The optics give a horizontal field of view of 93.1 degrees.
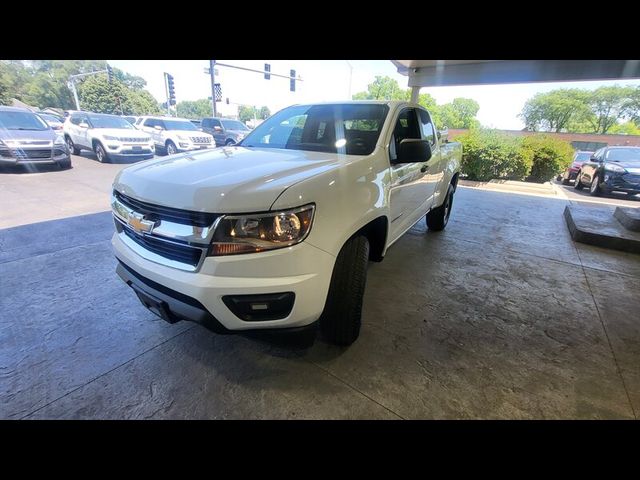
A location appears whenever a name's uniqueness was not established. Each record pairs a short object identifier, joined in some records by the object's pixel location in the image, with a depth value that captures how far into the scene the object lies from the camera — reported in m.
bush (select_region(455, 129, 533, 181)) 10.53
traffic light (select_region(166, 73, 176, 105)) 16.69
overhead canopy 7.97
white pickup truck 1.44
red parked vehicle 11.70
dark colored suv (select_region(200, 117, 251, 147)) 14.06
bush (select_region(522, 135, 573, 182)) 10.57
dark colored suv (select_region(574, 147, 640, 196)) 8.45
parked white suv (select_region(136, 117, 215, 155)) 11.51
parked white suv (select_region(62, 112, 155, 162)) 9.91
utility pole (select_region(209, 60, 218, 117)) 15.57
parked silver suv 7.53
